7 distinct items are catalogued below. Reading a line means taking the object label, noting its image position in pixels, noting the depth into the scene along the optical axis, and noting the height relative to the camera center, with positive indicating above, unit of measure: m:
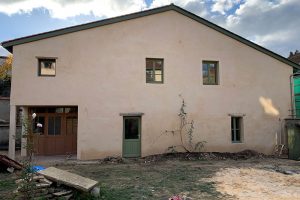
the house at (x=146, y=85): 13.55 +1.74
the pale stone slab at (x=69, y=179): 6.92 -1.65
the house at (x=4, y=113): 18.39 +0.34
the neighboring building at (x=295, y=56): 28.05 +6.55
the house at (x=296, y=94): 16.84 +1.41
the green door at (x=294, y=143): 14.77 -1.45
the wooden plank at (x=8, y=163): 10.53 -1.78
